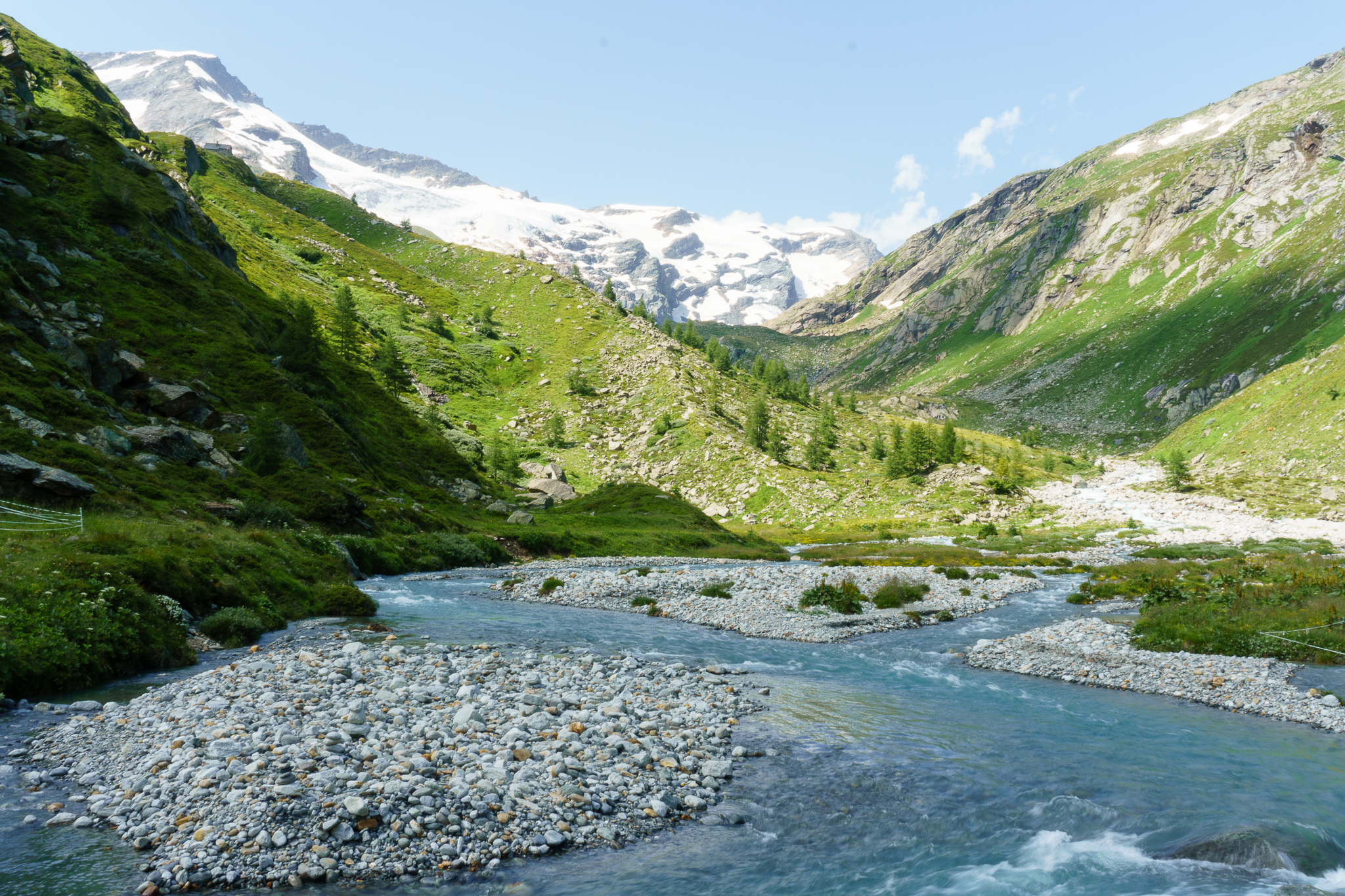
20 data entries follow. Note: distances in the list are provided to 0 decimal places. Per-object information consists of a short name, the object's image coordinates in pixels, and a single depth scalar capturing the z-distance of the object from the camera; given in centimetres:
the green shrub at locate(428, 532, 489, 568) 5416
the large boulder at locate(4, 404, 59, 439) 3372
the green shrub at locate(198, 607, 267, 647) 2119
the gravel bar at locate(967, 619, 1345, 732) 1920
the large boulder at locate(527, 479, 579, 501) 10019
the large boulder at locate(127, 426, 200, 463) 4209
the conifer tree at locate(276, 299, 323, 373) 7781
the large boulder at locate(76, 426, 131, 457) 3822
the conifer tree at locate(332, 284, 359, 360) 11125
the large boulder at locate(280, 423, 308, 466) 5303
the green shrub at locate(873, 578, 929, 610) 3769
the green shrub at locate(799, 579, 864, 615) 3553
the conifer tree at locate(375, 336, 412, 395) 11356
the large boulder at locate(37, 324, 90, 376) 4559
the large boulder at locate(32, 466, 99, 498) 2873
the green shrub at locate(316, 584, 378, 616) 2828
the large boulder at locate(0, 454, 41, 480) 2744
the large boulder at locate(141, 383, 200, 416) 5053
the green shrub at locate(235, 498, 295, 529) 3969
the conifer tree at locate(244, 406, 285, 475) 5028
